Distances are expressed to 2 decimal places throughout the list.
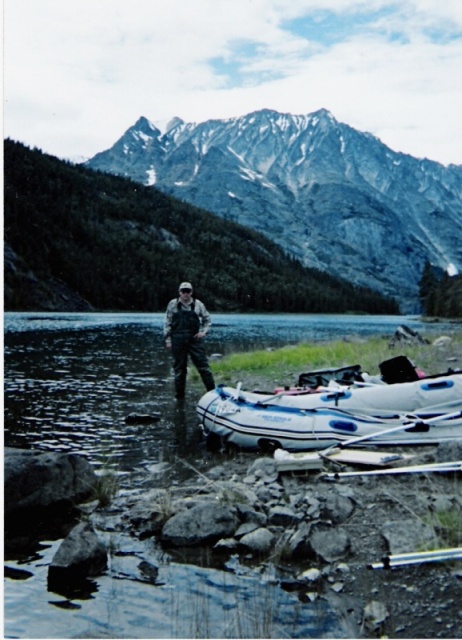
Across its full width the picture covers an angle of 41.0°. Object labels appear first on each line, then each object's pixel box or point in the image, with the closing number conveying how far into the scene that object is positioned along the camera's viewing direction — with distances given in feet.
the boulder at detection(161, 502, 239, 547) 19.90
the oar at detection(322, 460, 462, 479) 23.21
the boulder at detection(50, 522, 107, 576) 17.95
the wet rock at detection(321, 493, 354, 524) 20.51
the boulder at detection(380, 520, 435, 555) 17.66
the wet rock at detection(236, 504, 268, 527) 20.62
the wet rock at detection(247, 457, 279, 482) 25.63
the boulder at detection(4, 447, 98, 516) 22.16
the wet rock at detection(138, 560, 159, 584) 17.79
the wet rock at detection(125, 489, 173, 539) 20.94
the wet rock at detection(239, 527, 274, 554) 19.10
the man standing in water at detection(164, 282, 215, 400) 45.93
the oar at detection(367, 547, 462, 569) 16.60
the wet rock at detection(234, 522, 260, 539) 19.99
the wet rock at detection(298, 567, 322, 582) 17.22
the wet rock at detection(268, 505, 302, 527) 20.57
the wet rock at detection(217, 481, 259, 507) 22.08
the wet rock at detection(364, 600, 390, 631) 14.71
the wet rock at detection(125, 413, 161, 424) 39.47
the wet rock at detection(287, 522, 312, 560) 18.51
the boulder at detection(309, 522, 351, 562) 18.31
